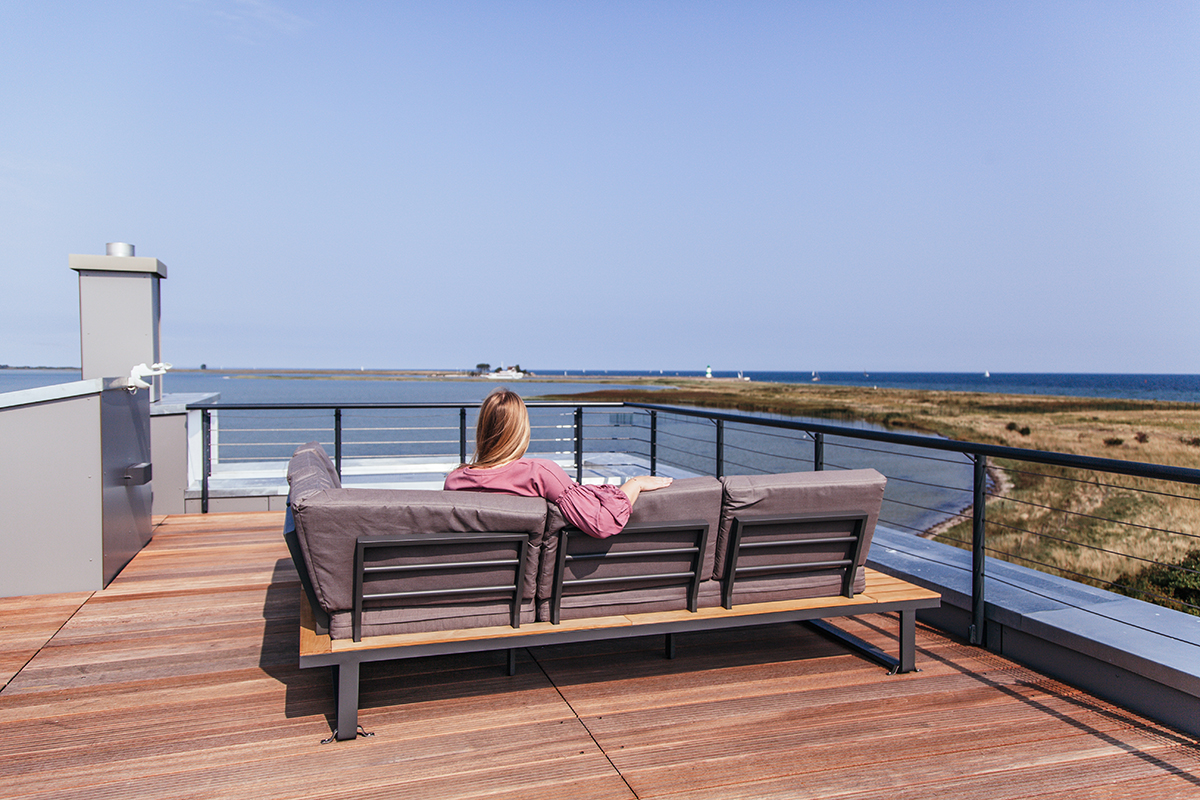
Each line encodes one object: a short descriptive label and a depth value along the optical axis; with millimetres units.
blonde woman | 2137
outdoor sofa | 1990
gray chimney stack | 4703
